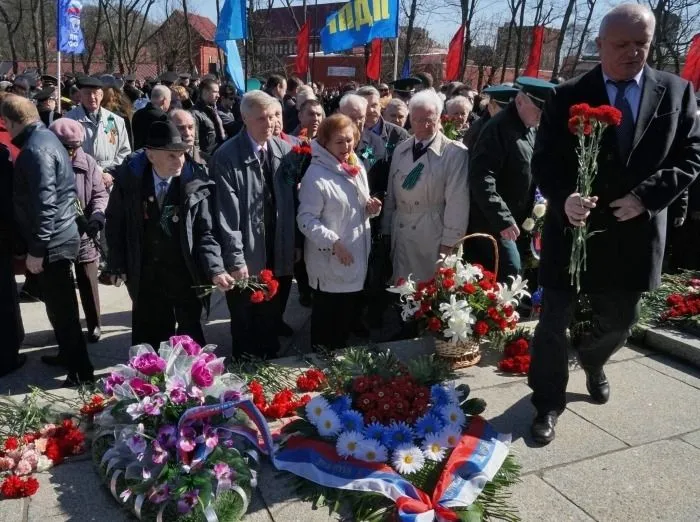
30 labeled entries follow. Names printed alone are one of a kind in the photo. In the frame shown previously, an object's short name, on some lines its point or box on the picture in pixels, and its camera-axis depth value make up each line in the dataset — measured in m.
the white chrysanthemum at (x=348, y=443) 2.75
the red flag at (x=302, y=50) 14.99
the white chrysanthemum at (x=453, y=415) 2.93
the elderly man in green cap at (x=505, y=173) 4.28
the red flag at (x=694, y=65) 11.51
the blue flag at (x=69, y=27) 8.43
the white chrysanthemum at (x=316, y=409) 2.93
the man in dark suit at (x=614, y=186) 2.76
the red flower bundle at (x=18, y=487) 2.59
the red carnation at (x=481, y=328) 3.76
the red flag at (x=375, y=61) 13.49
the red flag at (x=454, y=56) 15.25
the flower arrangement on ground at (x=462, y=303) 3.77
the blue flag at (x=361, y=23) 9.60
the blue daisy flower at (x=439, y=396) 3.02
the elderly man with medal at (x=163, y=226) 3.69
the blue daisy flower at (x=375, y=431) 2.81
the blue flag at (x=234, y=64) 10.00
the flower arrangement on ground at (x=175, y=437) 2.47
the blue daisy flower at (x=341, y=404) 2.95
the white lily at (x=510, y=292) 3.90
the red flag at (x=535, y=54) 16.92
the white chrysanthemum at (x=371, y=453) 2.72
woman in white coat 4.04
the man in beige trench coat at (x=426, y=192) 4.31
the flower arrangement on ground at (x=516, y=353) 3.89
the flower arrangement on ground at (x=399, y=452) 2.56
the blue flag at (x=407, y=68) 16.77
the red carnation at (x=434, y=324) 3.79
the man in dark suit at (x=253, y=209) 3.91
